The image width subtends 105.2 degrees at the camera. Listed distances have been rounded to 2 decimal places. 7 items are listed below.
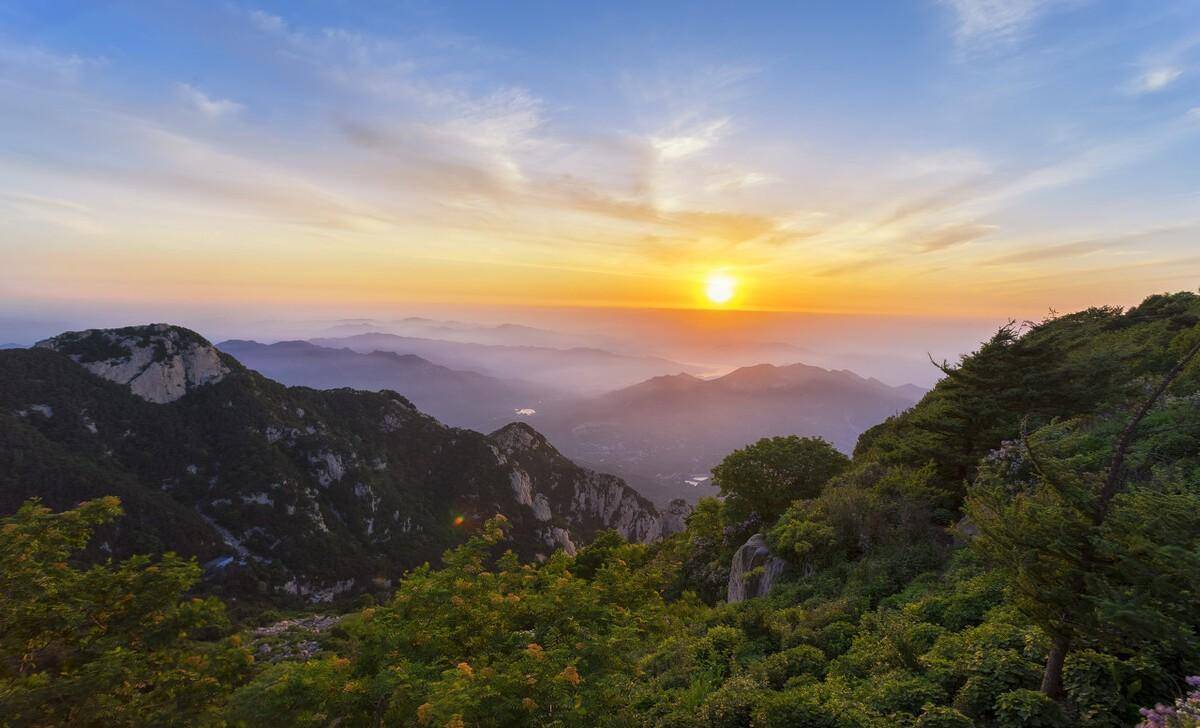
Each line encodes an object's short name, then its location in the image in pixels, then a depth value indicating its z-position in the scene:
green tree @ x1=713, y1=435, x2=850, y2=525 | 30.11
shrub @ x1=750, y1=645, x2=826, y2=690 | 11.27
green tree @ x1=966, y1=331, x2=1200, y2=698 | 5.54
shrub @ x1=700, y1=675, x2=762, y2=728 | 9.52
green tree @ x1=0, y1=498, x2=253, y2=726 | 10.71
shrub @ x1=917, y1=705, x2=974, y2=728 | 7.15
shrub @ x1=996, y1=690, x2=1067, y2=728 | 6.78
